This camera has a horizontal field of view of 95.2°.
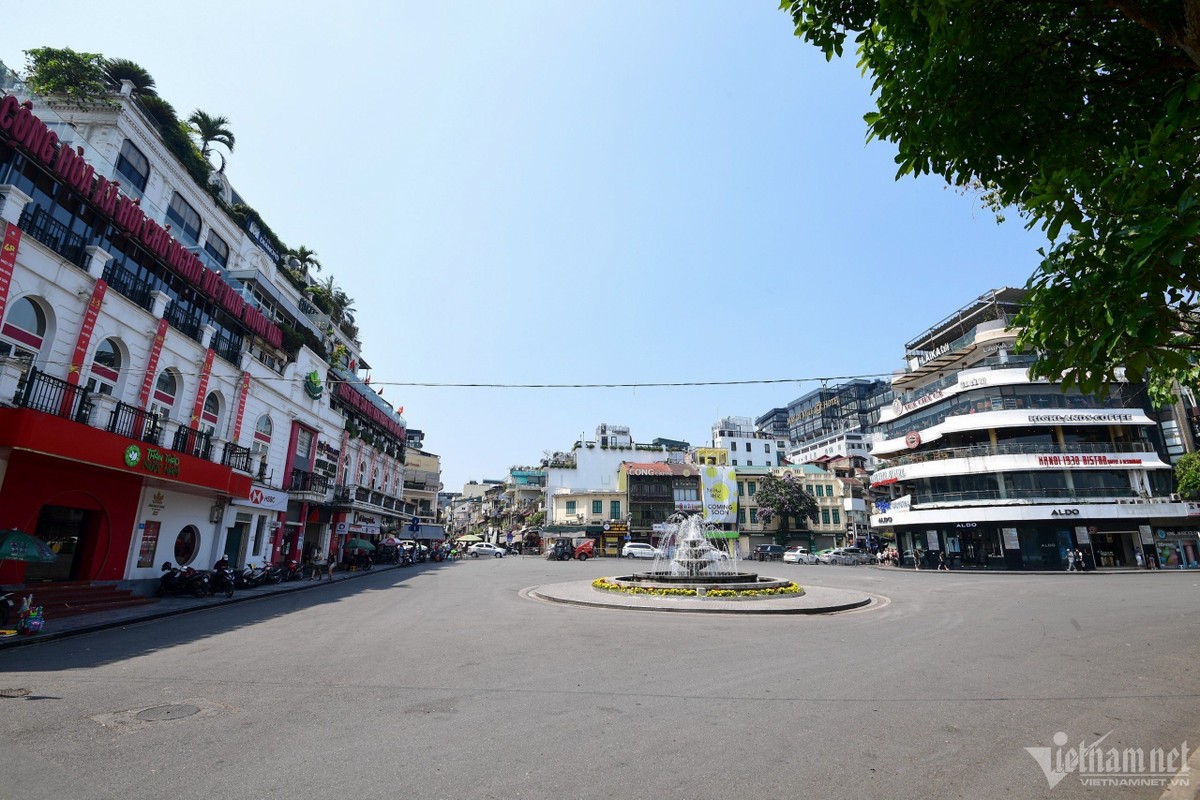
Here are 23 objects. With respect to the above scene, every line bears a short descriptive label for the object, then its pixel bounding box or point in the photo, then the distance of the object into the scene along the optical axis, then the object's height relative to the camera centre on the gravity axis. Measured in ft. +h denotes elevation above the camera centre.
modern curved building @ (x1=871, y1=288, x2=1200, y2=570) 123.34 +14.44
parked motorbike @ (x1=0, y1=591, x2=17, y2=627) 37.70 -5.55
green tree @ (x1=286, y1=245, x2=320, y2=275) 137.08 +66.97
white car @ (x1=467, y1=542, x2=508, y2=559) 200.34 -6.39
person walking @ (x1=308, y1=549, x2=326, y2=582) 91.14 -6.92
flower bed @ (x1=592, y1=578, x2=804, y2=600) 57.98 -5.96
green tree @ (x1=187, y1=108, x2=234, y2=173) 100.53 +71.51
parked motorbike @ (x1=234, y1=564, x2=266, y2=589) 72.39 -6.44
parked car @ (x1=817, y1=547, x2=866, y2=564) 161.96 -5.32
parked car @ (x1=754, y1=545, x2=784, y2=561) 171.53 -4.89
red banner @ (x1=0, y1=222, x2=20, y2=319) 45.27 +21.65
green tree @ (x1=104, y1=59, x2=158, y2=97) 76.54 +62.19
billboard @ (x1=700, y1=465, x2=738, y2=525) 215.31 +16.03
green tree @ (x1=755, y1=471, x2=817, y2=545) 204.03 +13.26
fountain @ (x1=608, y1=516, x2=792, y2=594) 64.85 -4.82
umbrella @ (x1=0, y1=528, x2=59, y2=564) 39.22 -1.64
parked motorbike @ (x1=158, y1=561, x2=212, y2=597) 61.93 -6.08
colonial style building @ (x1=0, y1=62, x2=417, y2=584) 48.14 +18.98
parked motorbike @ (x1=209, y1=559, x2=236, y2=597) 63.41 -5.84
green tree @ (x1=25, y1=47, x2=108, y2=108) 66.59 +53.74
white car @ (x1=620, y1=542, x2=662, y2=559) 173.68 -4.95
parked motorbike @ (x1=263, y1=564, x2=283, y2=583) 78.57 -6.17
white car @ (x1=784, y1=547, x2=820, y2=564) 159.12 -5.61
